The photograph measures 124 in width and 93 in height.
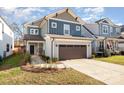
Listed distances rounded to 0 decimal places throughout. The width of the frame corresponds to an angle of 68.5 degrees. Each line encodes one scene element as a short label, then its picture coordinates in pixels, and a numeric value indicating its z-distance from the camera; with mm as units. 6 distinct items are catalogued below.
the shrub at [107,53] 11216
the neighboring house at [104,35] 11877
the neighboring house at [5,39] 9291
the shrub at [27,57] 7512
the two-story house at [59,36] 8472
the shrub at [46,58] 8246
